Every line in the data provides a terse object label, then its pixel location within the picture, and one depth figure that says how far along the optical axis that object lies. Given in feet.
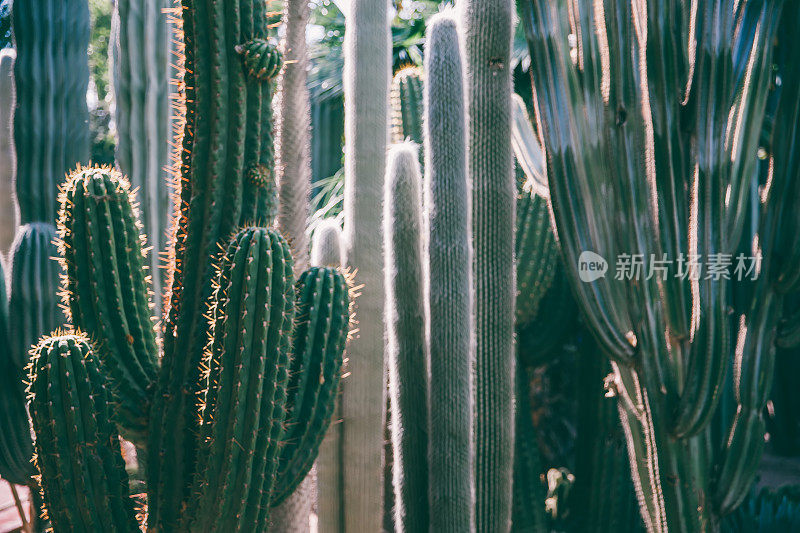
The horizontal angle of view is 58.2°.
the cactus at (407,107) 13.47
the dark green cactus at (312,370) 7.16
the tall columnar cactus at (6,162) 14.87
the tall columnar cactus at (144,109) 11.91
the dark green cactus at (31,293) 10.80
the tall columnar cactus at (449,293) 8.51
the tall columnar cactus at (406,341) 9.20
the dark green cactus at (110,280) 7.17
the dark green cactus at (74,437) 6.14
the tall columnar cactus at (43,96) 12.17
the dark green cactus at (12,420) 10.68
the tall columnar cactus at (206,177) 7.10
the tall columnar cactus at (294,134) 9.25
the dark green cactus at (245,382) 6.14
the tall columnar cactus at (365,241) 10.06
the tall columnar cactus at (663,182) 9.48
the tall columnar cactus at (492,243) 9.31
